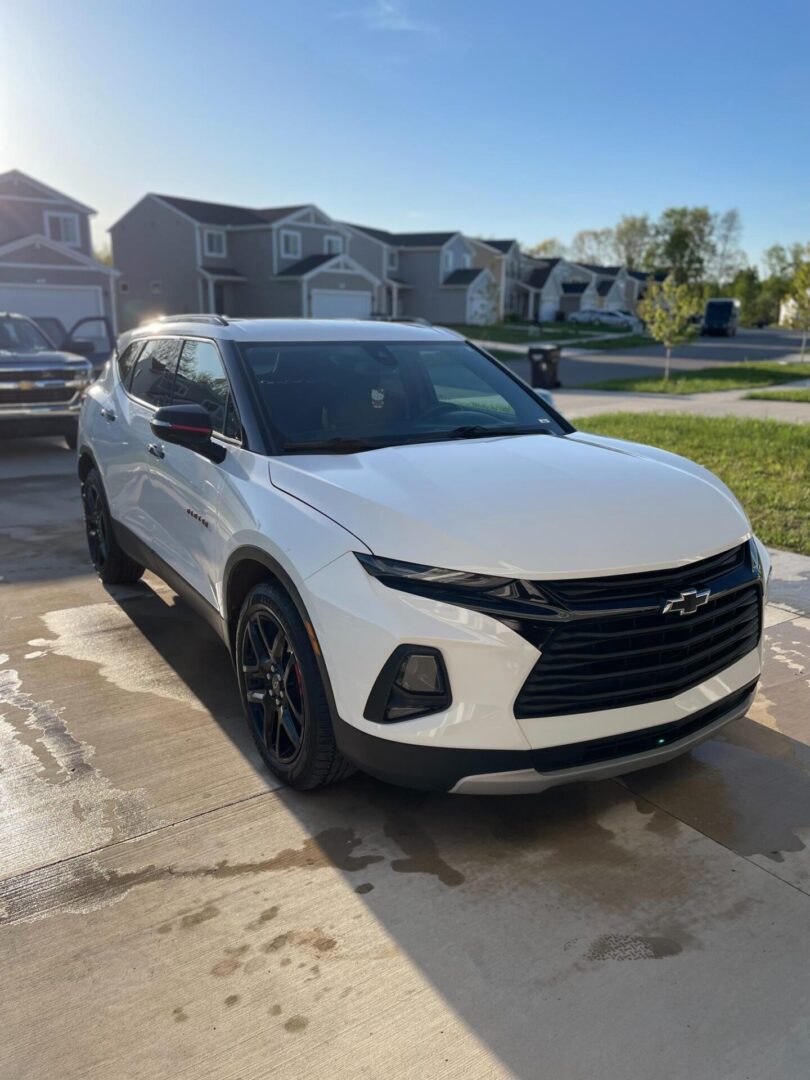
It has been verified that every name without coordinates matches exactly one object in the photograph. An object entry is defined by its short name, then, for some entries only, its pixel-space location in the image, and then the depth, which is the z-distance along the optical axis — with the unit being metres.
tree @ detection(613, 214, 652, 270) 117.75
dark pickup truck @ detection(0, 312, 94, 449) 11.43
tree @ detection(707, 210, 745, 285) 119.56
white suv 2.71
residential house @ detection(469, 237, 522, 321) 63.05
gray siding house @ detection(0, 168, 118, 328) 28.45
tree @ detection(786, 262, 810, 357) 31.52
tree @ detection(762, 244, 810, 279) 99.62
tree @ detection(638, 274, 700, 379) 22.95
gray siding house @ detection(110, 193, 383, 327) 43.31
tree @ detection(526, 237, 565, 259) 138.38
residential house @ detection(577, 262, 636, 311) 81.31
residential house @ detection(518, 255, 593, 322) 72.88
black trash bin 20.58
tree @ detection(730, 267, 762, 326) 88.56
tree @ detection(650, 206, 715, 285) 101.81
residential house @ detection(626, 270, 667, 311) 91.81
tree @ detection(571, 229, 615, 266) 127.19
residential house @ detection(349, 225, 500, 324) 56.31
